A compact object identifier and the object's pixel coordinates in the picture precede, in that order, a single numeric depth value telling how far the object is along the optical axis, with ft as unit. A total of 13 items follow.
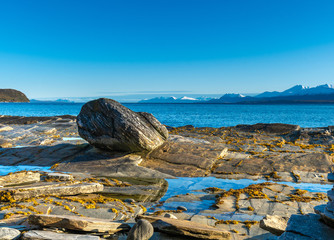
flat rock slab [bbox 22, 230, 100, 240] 17.22
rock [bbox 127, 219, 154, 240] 18.72
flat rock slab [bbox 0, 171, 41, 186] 33.74
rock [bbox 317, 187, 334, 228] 17.22
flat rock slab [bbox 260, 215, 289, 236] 20.83
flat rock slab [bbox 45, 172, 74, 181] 34.96
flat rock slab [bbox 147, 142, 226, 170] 46.16
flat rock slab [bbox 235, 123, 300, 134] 81.04
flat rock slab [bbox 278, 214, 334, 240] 16.70
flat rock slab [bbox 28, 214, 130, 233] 19.06
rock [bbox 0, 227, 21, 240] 17.09
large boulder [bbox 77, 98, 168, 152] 48.06
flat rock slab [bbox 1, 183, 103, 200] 27.84
